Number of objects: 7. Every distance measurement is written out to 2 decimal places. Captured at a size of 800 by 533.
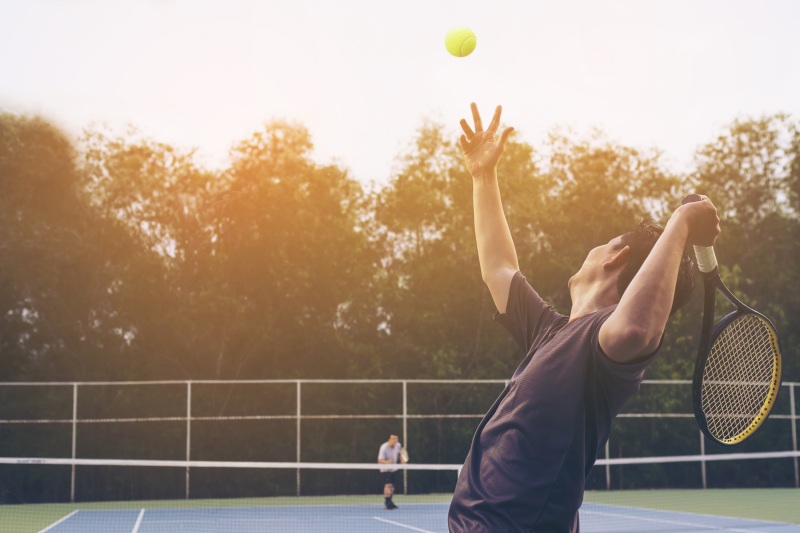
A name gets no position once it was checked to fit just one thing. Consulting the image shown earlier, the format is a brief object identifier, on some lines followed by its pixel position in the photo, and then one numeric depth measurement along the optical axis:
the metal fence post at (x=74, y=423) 19.22
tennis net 15.00
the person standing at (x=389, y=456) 17.20
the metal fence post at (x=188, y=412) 19.31
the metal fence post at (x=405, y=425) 20.50
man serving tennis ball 2.03
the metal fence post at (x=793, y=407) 21.79
